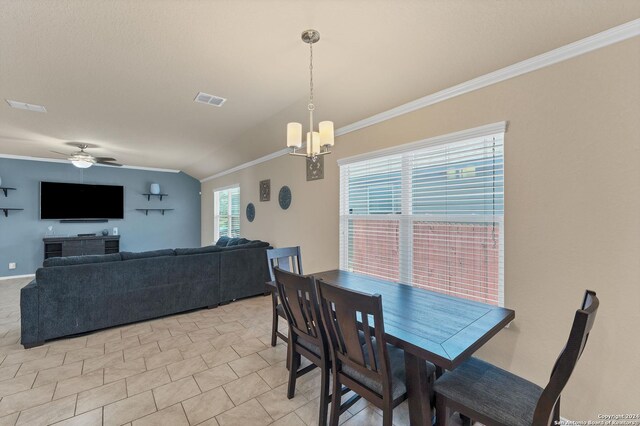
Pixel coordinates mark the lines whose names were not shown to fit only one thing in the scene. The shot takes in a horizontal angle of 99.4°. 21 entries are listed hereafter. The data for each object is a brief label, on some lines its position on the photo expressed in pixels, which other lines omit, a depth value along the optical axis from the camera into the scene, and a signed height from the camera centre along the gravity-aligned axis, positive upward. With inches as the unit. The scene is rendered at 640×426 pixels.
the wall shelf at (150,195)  292.4 +20.1
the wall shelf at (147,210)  290.5 +3.7
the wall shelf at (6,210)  225.0 +3.0
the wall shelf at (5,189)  224.1 +20.6
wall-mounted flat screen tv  242.7 +11.9
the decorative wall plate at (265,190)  201.3 +18.0
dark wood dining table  51.9 -25.5
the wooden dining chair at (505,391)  41.9 -35.2
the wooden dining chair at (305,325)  65.5 -29.6
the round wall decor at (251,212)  222.4 +1.1
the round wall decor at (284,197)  179.2 +10.8
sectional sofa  112.3 -36.1
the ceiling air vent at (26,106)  123.5 +50.6
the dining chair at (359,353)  53.4 -30.6
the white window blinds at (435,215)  87.8 -0.6
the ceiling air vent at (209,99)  117.7 +51.4
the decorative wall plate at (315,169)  153.3 +26.0
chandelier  76.4 +23.4
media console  237.9 -28.7
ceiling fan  181.6 +38.3
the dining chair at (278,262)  106.9 -21.2
